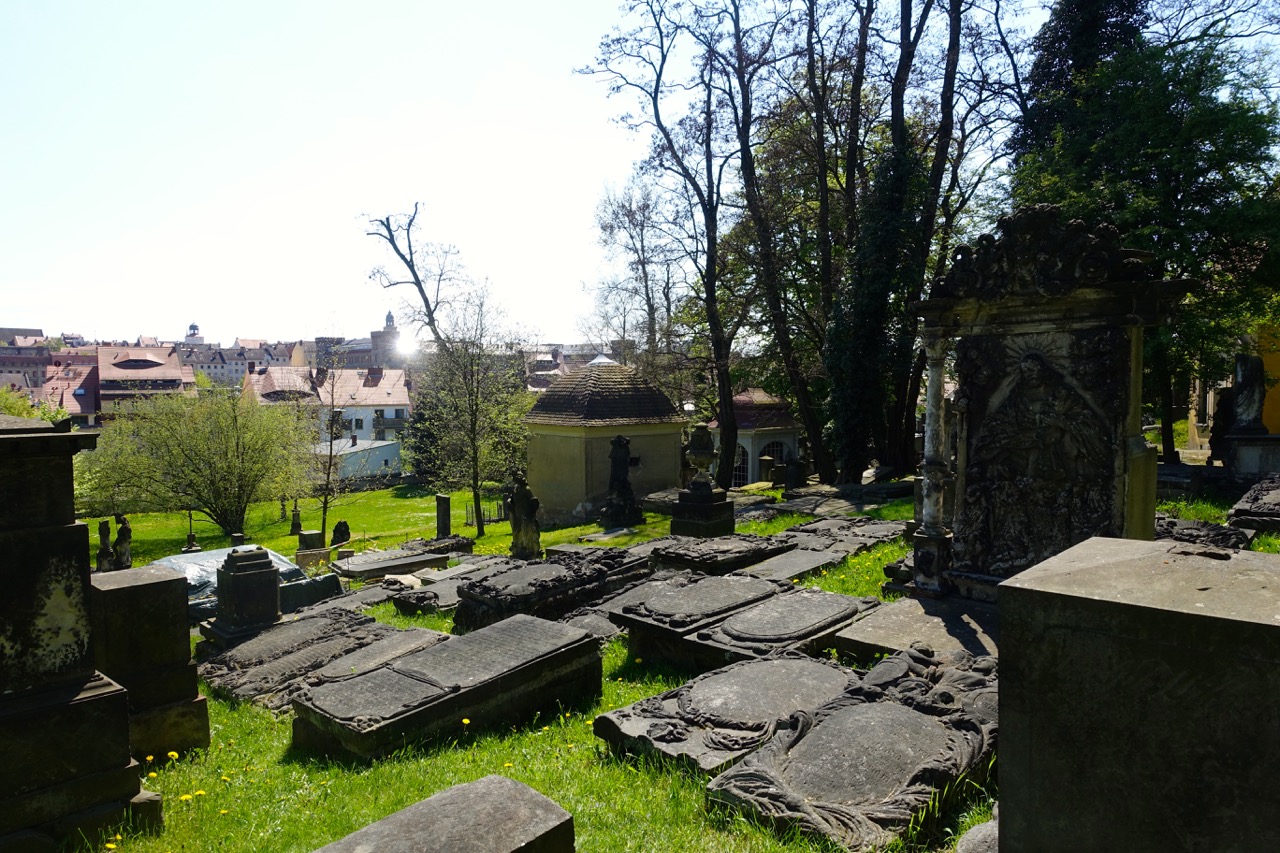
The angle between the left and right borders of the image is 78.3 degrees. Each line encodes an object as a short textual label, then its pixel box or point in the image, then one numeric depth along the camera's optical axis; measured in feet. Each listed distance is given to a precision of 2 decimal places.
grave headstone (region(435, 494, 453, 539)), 68.69
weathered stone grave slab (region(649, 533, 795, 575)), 30.94
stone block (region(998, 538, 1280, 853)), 6.72
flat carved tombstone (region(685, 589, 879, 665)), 20.26
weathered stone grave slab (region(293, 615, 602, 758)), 16.72
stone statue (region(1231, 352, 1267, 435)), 51.49
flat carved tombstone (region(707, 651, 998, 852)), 11.68
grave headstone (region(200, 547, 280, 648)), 28.19
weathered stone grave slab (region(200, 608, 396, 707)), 23.40
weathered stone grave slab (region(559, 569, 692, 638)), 24.81
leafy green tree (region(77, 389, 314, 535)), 95.09
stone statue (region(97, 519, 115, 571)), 65.36
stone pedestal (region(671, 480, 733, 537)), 44.39
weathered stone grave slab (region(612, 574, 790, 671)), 21.67
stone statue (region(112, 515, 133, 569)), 72.69
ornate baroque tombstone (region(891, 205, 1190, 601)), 21.62
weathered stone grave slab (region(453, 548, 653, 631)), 27.43
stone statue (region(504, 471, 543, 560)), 43.14
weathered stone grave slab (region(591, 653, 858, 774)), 14.89
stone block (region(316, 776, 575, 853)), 9.39
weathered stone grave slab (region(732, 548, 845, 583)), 29.40
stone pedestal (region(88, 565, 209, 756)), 17.74
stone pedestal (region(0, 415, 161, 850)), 12.92
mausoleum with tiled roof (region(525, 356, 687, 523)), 71.67
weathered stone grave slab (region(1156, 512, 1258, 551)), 28.50
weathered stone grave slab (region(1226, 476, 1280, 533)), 32.55
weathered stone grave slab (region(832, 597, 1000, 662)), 19.74
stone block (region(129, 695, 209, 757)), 17.63
